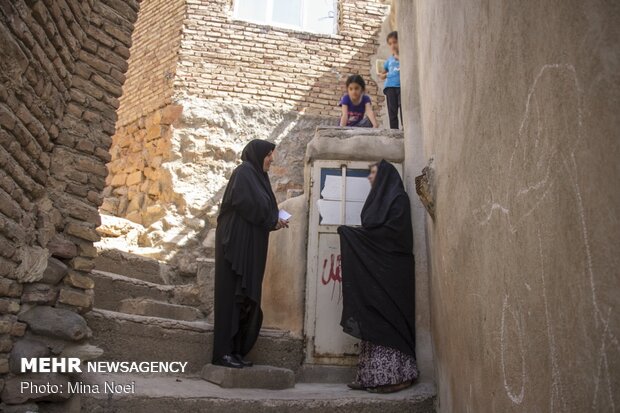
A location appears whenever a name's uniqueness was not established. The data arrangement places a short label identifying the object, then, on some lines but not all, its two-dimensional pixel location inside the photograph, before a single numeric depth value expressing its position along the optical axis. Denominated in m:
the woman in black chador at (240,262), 3.91
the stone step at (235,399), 2.99
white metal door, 4.48
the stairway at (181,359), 3.11
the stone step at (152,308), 4.32
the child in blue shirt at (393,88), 6.30
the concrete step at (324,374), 4.36
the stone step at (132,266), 5.11
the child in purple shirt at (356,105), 6.18
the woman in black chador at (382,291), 3.89
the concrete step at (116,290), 4.39
